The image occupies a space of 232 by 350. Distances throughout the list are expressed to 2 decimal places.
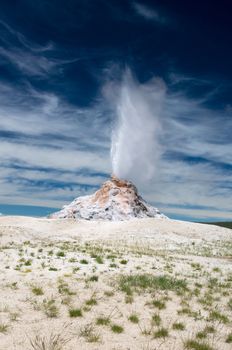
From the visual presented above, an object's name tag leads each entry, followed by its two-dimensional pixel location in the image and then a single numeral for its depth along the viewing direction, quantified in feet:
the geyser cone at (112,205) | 248.42
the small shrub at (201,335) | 36.26
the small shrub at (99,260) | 73.03
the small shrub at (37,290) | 47.75
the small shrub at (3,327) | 34.31
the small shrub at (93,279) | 56.71
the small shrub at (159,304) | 45.88
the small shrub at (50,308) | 40.02
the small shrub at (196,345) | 33.24
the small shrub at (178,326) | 38.36
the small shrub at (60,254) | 78.57
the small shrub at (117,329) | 36.72
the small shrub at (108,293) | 49.21
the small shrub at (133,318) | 40.14
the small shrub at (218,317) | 42.09
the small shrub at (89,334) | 33.88
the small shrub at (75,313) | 40.33
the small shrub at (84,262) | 71.26
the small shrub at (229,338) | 35.68
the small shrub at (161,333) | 35.93
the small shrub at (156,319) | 39.61
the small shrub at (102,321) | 38.45
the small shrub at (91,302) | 45.04
